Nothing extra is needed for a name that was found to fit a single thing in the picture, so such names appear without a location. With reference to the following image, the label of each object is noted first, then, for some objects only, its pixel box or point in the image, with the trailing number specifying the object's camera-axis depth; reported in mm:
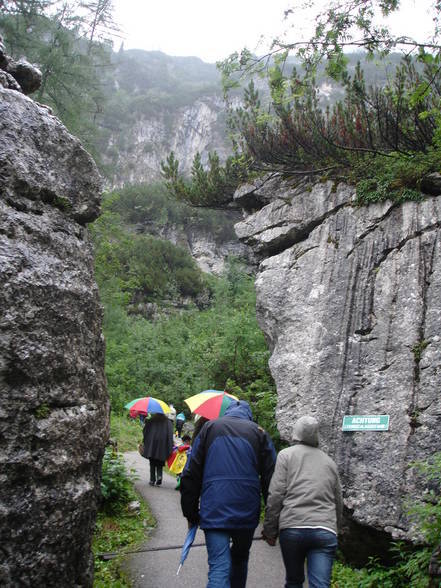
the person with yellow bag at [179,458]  9672
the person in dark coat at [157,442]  8234
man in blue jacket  3256
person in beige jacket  3375
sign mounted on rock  6020
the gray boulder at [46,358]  3090
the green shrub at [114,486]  6414
